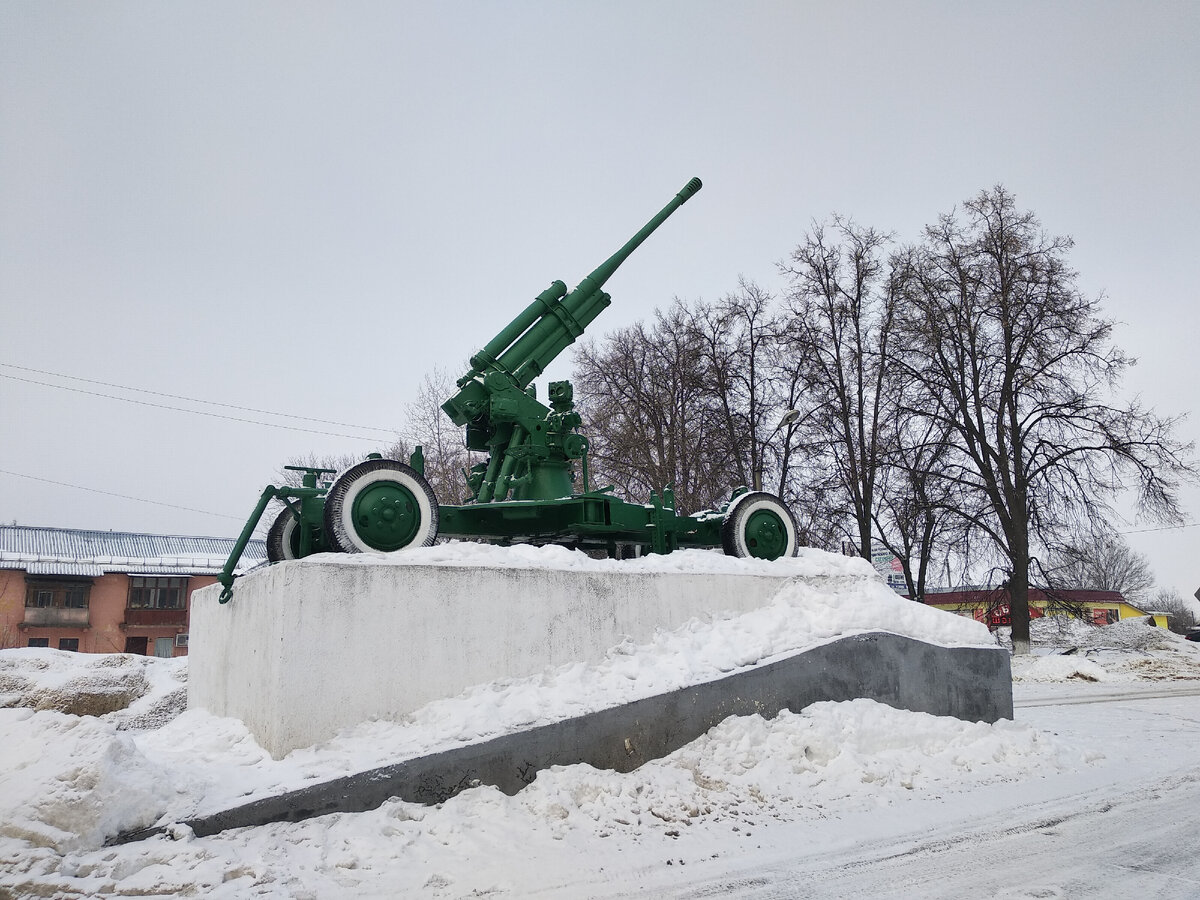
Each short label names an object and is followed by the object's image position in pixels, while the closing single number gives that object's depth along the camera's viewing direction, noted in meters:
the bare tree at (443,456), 27.39
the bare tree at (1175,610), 65.06
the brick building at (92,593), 31.83
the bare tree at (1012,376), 20.39
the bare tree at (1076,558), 20.33
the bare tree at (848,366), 21.59
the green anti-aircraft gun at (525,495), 6.94
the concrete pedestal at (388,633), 5.80
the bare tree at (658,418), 24.08
